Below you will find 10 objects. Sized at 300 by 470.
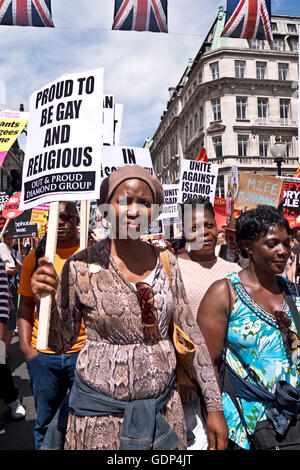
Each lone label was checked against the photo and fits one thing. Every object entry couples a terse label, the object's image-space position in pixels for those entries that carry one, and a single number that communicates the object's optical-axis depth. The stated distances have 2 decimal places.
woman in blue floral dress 1.86
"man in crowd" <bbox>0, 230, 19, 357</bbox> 5.74
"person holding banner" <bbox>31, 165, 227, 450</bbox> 1.56
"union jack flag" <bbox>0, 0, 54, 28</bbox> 5.75
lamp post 9.56
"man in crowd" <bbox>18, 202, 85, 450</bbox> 2.56
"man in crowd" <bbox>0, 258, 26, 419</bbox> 2.45
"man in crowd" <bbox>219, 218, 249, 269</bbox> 5.01
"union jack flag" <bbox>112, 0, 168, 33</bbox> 5.97
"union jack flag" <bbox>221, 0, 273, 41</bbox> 6.37
